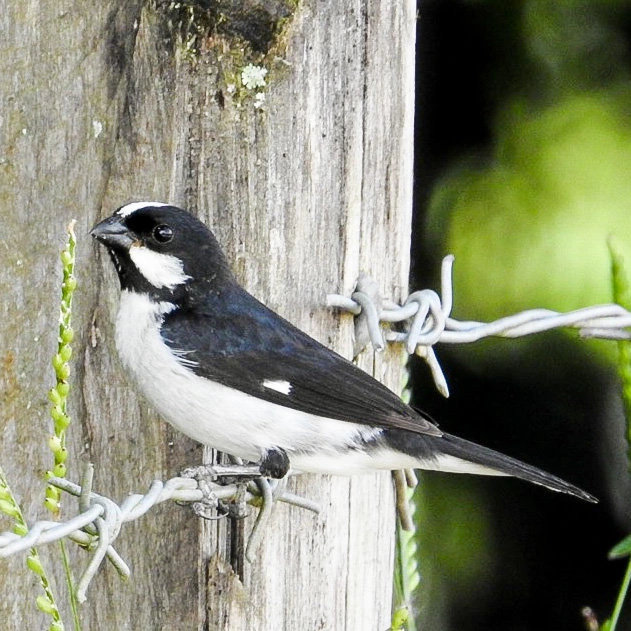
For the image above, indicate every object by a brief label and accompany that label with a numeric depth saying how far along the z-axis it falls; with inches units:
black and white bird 201.9
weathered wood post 185.6
